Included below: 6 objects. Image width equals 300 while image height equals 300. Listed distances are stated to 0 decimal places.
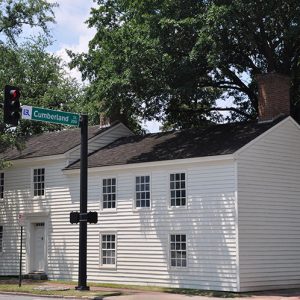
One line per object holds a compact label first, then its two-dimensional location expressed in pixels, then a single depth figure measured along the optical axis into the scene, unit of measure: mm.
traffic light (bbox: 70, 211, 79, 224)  23203
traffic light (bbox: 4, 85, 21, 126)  20355
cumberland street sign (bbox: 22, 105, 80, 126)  22212
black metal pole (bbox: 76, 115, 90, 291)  23062
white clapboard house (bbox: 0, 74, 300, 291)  23953
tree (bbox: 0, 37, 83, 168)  44750
